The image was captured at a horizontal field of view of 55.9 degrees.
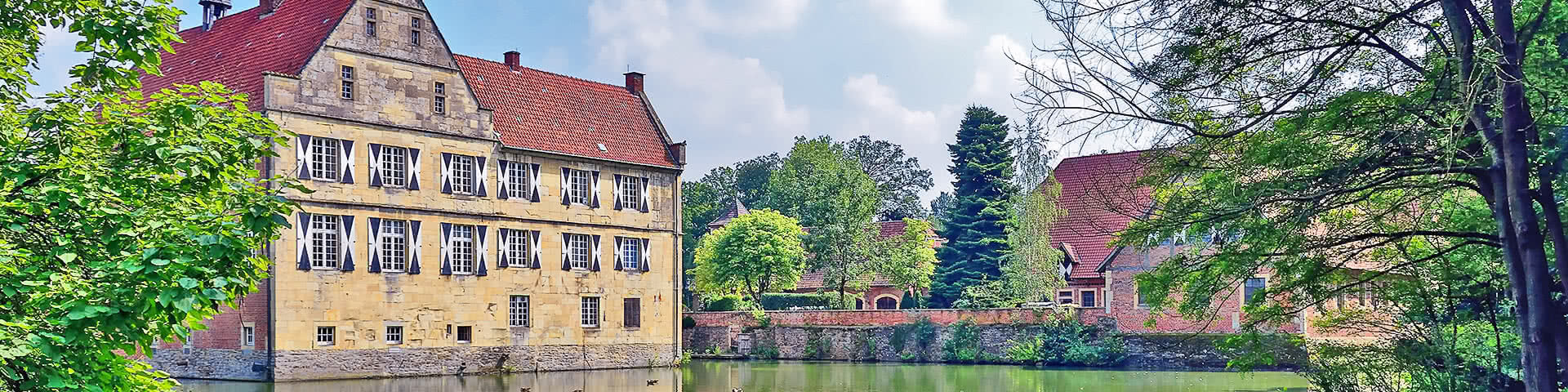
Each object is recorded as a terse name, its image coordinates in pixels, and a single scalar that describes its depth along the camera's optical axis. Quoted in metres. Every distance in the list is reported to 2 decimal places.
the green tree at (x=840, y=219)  50.16
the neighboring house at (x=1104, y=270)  39.09
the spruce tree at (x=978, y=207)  48.22
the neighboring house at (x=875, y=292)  56.31
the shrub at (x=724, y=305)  48.75
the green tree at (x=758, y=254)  48.62
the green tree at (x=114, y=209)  7.71
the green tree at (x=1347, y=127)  10.66
